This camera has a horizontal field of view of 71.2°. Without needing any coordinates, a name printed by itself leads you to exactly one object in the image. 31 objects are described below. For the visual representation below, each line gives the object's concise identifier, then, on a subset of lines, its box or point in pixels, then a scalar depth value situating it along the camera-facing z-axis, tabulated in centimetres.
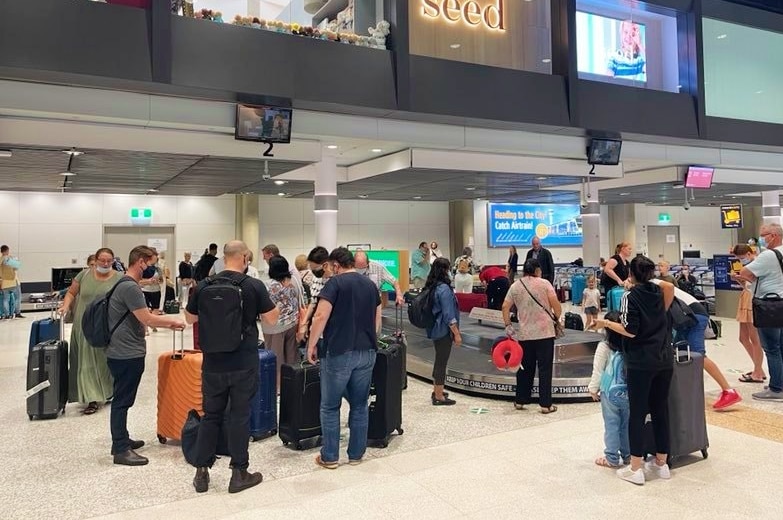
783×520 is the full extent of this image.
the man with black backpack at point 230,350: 343
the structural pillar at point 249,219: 1795
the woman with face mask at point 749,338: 621
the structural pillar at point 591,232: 1475
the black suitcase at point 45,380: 520
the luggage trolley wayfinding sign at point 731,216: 1736
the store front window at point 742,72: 1124
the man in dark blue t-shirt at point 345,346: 382
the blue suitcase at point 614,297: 927
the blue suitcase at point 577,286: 1570
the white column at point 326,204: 1007
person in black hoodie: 348
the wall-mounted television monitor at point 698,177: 1230
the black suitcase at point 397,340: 508
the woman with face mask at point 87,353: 535
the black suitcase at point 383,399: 445
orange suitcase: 439
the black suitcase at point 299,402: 434
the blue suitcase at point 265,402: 466
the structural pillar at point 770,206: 1577
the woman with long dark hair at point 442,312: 536
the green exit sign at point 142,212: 1708
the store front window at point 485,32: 873
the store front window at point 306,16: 721
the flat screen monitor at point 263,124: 738
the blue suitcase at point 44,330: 583
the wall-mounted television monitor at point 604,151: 1045
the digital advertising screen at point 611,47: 1013
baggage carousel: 586
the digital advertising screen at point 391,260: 1356
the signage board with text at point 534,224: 2311
